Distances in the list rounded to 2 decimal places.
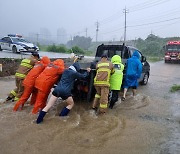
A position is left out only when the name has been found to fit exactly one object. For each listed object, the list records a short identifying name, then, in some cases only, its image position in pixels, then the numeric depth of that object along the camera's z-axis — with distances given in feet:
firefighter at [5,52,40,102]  22.86
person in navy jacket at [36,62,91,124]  18.93
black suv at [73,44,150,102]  22.07
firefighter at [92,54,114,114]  21.13
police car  69.22
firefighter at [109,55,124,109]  22.79
